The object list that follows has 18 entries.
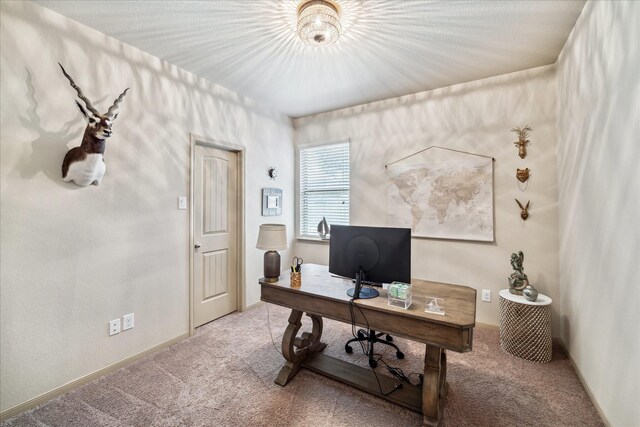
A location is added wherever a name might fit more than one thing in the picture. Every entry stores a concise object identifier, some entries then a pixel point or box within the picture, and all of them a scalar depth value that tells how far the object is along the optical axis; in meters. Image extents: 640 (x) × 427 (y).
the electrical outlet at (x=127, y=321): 2.32
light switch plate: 2.77
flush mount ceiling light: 1.77
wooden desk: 1.43
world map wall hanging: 2.95
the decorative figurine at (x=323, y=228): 3.93
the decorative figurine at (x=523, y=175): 2.75
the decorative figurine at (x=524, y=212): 2.75
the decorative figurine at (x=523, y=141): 2.76
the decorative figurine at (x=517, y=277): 2.56
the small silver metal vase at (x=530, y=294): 2.38
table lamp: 1.98
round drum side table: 2.33
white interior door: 3.03
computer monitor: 1.66
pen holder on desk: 1.93
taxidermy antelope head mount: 1.95
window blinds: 3.92
